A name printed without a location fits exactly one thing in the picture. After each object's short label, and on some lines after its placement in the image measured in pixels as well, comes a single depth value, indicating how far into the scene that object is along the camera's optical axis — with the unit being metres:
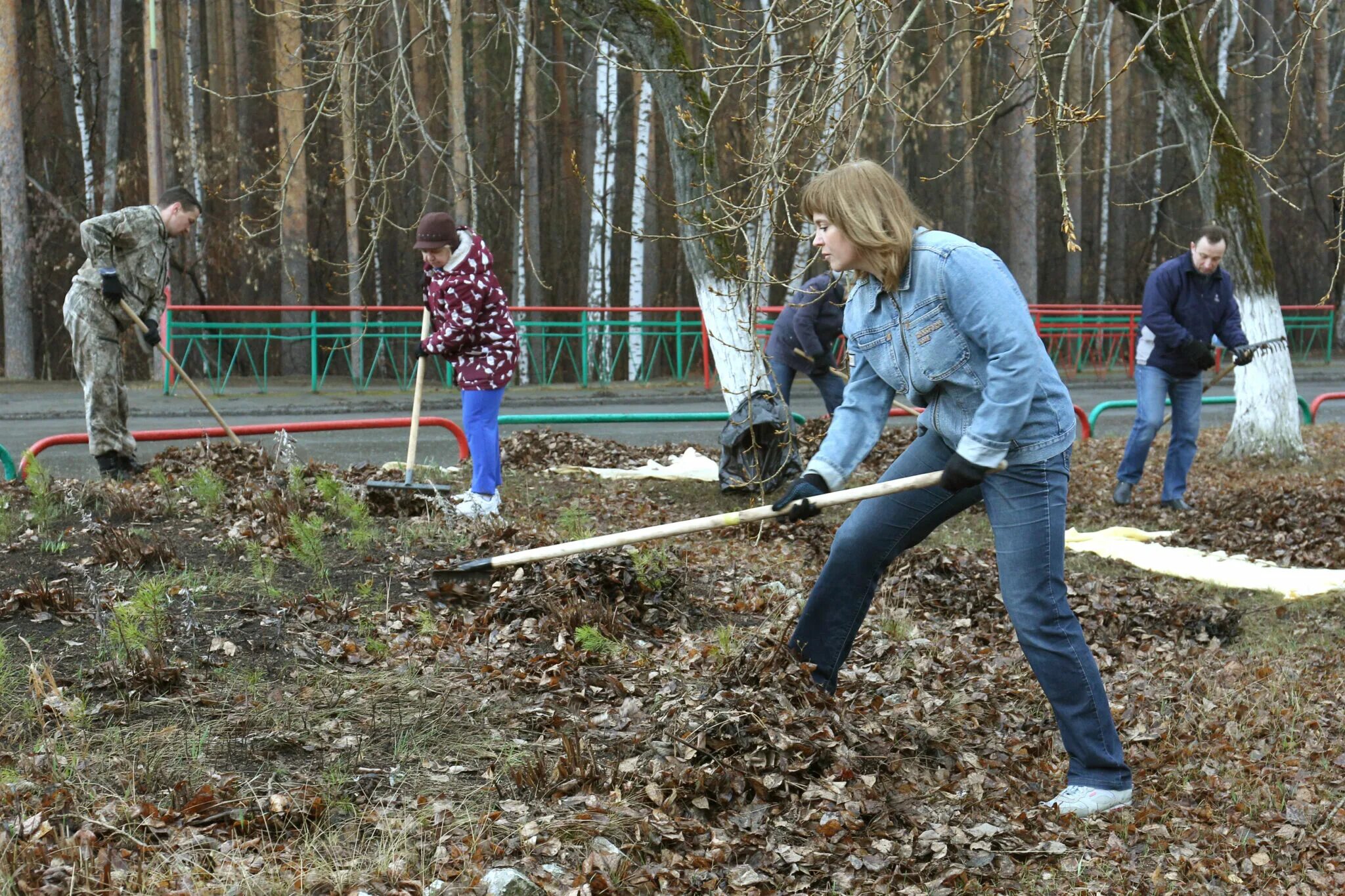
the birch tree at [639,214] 20.17
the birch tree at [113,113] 21.89
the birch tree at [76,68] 23.08
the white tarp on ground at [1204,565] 7.04
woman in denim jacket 3.71
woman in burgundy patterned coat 7.52
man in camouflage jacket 8.35
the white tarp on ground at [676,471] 9.84
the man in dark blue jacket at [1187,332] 8.93
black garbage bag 8.50
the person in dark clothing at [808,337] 9.58
